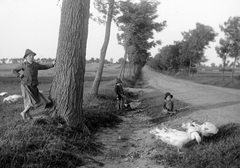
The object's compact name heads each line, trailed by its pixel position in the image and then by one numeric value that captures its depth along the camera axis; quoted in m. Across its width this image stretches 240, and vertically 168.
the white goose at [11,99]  13.01
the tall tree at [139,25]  25.27
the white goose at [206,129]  5.73
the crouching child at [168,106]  9.56
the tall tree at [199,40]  40.91
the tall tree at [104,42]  13.61
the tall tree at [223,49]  31.61
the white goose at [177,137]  5.35
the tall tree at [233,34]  29.12
